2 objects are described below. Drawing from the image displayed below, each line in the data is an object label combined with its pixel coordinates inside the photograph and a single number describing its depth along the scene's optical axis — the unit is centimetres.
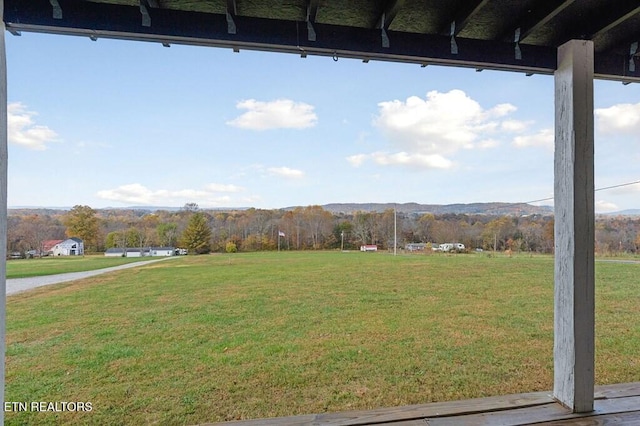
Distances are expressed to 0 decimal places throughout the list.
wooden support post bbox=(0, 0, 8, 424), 98
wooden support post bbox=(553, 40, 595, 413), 127
